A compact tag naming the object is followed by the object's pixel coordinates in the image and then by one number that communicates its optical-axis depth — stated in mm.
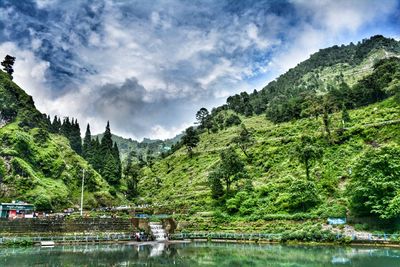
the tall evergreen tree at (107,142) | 106762
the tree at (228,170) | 67500
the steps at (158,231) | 58412
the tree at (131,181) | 95625
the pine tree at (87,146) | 107575
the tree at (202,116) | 147500
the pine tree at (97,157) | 100550
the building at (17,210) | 56847
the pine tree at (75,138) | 118312
